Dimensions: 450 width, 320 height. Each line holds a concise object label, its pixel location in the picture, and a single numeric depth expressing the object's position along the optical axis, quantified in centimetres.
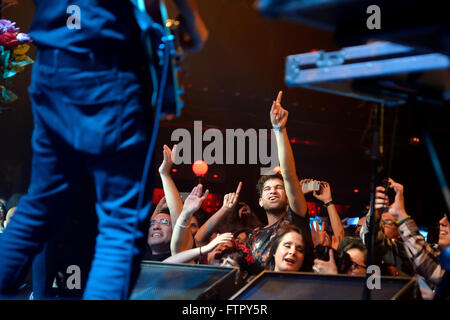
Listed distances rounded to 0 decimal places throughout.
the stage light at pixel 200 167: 718
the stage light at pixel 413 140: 797
